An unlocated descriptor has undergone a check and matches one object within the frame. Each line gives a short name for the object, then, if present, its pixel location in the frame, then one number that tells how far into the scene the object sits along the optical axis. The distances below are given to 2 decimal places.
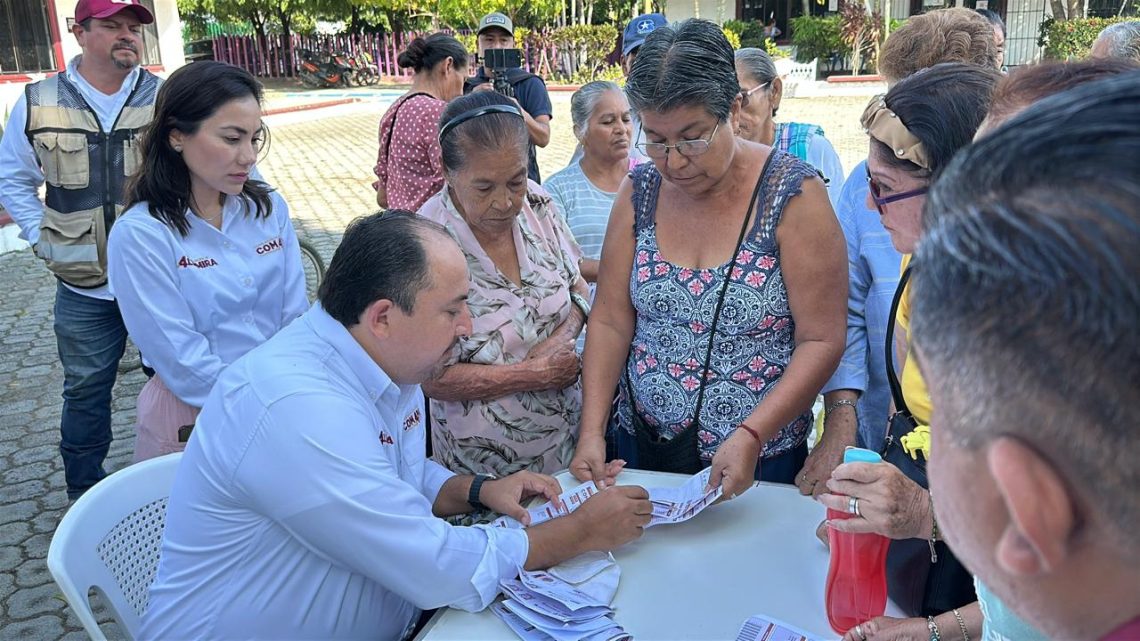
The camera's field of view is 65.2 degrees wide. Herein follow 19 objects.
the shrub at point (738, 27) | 24.08
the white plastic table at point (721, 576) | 1.69
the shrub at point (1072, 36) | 17.77
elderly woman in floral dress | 2.49
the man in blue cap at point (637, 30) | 4.81
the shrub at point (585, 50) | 24.42
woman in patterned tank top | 2.17
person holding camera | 5.46
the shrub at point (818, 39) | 21.91
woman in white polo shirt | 2.73
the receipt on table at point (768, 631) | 1.61
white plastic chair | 1.88
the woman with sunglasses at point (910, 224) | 1.50
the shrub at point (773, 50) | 21.61
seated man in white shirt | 1.71
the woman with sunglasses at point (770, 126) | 3.81
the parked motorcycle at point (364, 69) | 28.44
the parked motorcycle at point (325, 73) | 28.25
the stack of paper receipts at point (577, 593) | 1.66
